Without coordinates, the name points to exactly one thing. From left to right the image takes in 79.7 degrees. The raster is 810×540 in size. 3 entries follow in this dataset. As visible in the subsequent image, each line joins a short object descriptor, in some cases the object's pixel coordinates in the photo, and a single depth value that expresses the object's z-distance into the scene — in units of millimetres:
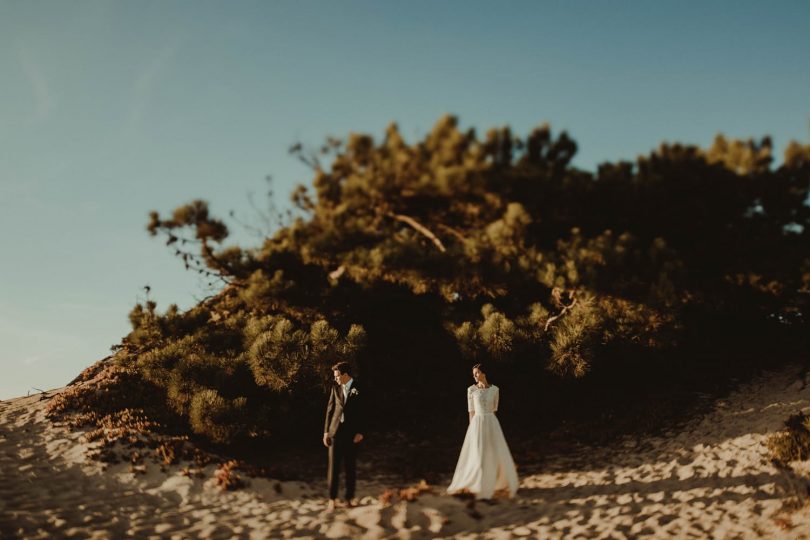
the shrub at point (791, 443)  7084
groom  6320
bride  6680
